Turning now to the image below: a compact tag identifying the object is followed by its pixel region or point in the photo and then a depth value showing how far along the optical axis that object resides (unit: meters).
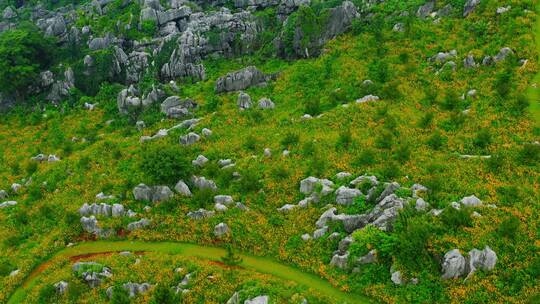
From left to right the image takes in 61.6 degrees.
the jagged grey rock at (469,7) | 54.62
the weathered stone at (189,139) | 44.56
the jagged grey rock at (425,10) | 58.59
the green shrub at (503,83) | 39.72
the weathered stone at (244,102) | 50.53
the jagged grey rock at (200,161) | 39.79
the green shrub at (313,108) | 44.94
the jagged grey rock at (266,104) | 49.59
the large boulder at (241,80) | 55.41
